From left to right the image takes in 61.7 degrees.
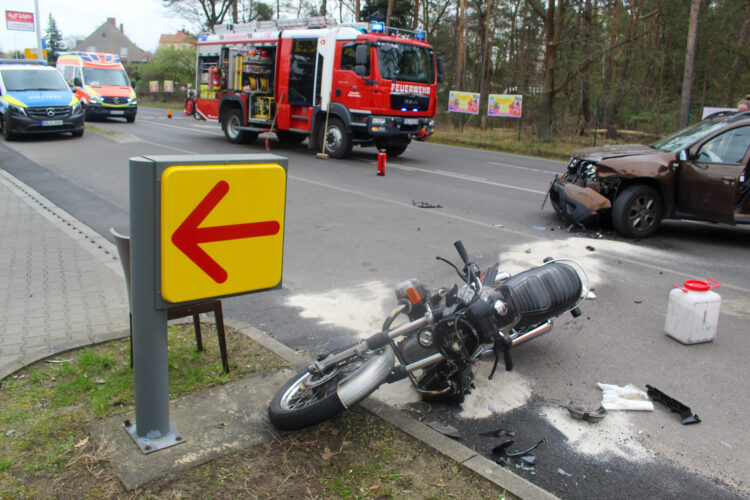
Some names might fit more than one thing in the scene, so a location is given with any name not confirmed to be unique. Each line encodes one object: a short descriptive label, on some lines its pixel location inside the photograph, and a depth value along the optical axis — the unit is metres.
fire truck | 15.41
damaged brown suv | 8.19
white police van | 17.70
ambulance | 26.12
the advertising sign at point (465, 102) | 25.92
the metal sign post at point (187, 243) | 2.75
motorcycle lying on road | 3.26
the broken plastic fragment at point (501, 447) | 3.43
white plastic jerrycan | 4.96
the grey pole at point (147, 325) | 2.73
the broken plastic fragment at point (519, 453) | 3.43
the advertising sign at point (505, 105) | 25.25
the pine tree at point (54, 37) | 84.75
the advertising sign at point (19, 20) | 33.00
